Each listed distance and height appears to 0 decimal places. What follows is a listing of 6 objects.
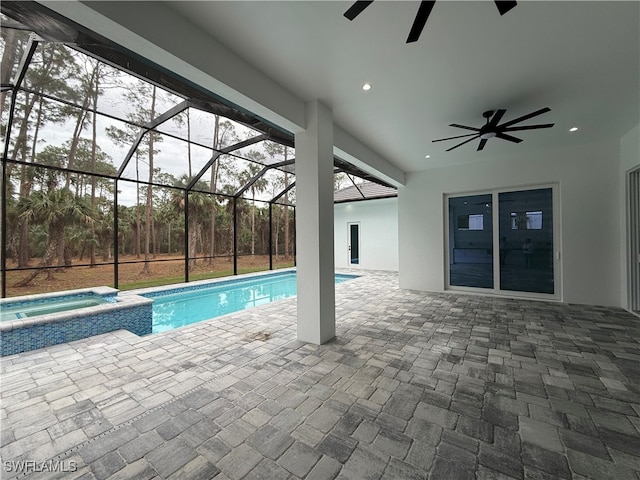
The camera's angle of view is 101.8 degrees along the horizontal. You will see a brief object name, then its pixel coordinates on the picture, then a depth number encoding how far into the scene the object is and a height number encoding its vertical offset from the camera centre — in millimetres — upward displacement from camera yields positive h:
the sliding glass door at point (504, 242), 5516 -100
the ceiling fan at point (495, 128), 3344 +1478
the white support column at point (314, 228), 3312 +155
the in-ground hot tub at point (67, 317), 3127 -1117
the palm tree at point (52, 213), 6547 +822
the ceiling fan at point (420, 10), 1387 +1315
